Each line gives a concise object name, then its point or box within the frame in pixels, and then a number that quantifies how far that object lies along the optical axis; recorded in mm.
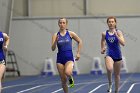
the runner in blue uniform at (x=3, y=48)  19069
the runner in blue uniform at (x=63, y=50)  19298
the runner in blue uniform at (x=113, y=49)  21027
